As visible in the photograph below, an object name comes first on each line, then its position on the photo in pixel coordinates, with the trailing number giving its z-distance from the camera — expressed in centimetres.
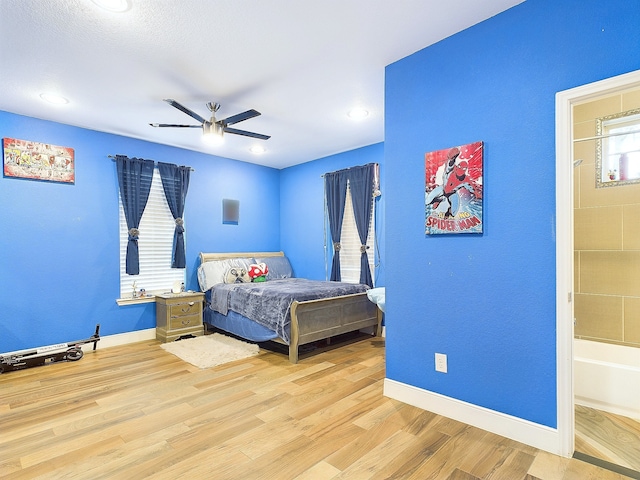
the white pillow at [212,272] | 479
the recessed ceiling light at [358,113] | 353
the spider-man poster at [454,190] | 221
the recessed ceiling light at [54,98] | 315
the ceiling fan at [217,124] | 309
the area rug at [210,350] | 361
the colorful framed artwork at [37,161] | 354
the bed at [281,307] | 360
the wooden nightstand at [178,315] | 430
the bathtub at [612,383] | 230
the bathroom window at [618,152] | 272
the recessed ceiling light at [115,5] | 194
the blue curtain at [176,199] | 466
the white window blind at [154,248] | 435
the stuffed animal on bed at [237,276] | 490
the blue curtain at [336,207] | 500
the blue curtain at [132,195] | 428
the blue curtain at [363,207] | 464
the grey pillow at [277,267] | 548
